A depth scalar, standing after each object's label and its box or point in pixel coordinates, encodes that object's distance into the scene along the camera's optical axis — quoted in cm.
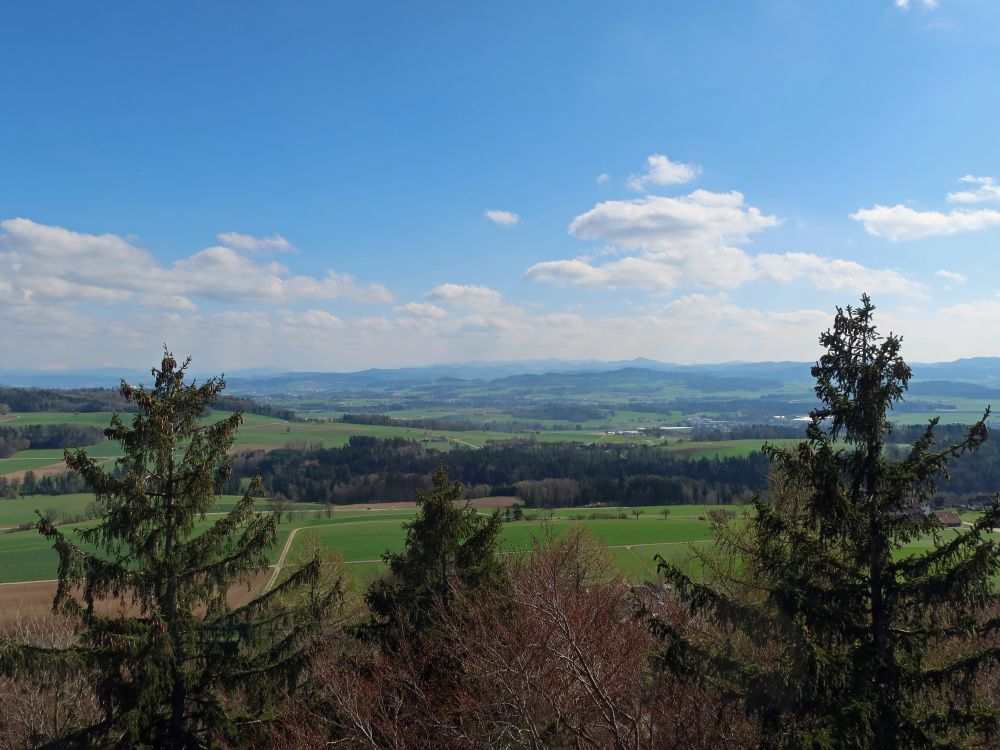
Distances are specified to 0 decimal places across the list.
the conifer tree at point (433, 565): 1405
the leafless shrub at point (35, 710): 1366
